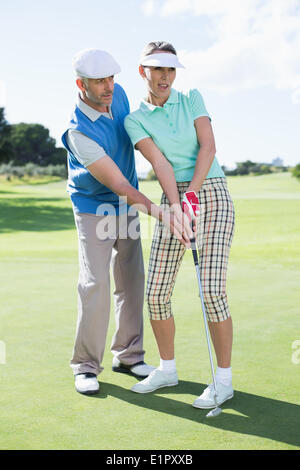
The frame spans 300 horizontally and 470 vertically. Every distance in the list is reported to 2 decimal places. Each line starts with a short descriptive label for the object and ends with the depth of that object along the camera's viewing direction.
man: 3.05
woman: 2.91
